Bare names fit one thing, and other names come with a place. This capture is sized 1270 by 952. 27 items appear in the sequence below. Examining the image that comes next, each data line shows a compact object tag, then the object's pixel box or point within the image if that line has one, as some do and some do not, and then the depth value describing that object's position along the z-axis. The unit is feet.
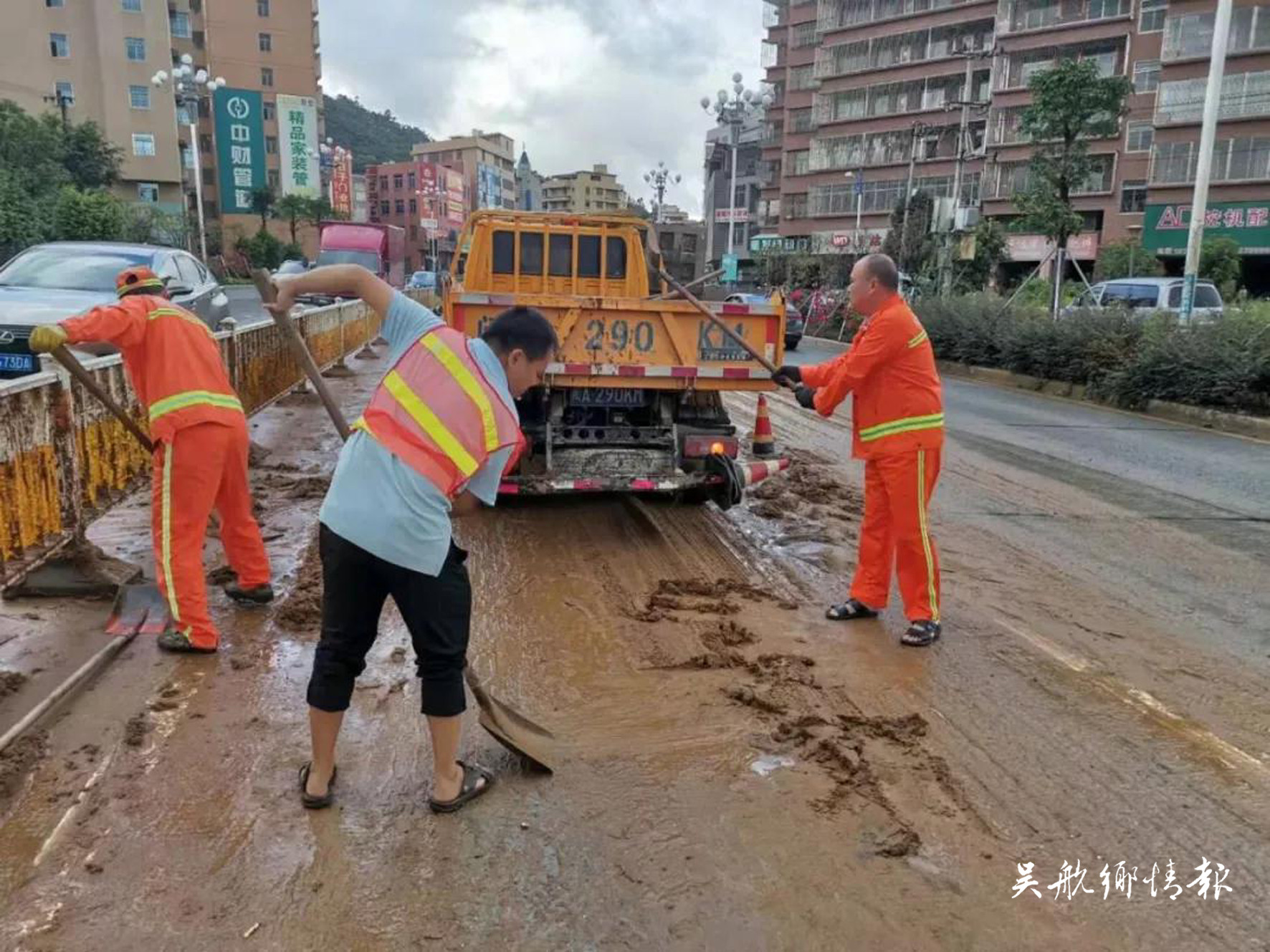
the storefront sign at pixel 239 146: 208.03
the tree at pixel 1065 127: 67.72
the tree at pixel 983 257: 102.42
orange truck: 20.25
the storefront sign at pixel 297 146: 218.79
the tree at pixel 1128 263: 113.29
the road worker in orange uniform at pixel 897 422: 14.89
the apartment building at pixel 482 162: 334.03
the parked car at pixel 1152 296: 61.41
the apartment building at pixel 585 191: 373.61
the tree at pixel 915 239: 106.83
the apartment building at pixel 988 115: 130.72
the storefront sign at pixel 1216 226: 122.21
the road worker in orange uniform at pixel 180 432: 13.52
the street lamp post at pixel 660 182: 153.79
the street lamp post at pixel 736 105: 96.89
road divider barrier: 13.97
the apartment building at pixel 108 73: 174.91
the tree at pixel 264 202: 203.41
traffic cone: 23.63
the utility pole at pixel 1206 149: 48.73
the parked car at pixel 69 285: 27.32
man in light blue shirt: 9.01
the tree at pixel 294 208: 192.44
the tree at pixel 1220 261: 93.81
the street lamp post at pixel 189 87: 96.99
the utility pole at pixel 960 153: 96.37
